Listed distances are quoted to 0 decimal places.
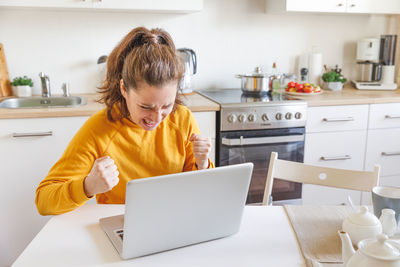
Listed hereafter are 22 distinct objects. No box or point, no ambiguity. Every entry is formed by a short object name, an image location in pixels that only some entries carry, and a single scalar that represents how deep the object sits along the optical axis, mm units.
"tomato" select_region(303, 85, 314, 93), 2688
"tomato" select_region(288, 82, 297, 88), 2766
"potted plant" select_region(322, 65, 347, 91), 2959
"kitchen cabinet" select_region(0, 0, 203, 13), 2279
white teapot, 737
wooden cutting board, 2552
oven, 2432
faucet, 2578
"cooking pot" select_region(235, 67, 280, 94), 2664
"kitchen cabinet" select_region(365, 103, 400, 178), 2650
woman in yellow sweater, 1171
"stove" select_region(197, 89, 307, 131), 2391
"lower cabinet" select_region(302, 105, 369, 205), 2568
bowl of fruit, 2682
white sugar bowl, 1019
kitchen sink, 2551
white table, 969
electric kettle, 2625
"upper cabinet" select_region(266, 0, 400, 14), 2656
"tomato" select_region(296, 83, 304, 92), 2709
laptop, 898
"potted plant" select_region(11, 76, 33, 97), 2568
